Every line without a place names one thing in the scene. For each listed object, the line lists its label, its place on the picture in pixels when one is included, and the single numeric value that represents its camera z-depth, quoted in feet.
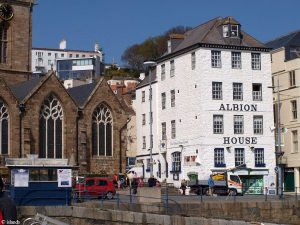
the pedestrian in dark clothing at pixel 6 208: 33.76
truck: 154.61
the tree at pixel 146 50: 447.01
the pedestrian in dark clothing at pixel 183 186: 151.84
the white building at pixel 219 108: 181.27
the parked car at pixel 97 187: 135.54
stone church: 179.83
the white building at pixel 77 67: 483.84
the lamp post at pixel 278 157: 134.31
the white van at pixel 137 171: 203.68
